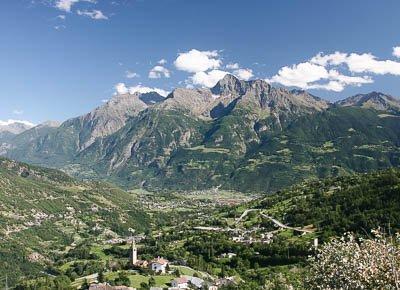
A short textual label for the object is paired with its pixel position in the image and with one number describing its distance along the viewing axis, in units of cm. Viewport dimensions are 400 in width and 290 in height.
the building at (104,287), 13221
